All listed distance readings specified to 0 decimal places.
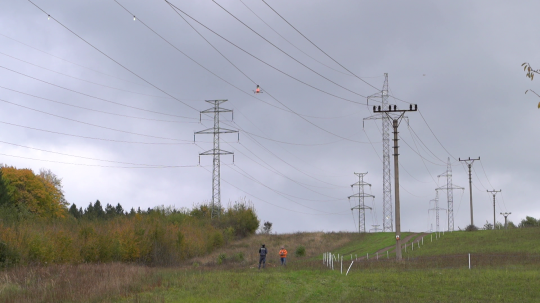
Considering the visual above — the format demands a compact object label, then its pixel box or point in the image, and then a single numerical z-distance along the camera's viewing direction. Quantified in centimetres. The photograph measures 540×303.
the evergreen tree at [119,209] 17460
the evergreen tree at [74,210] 13180
